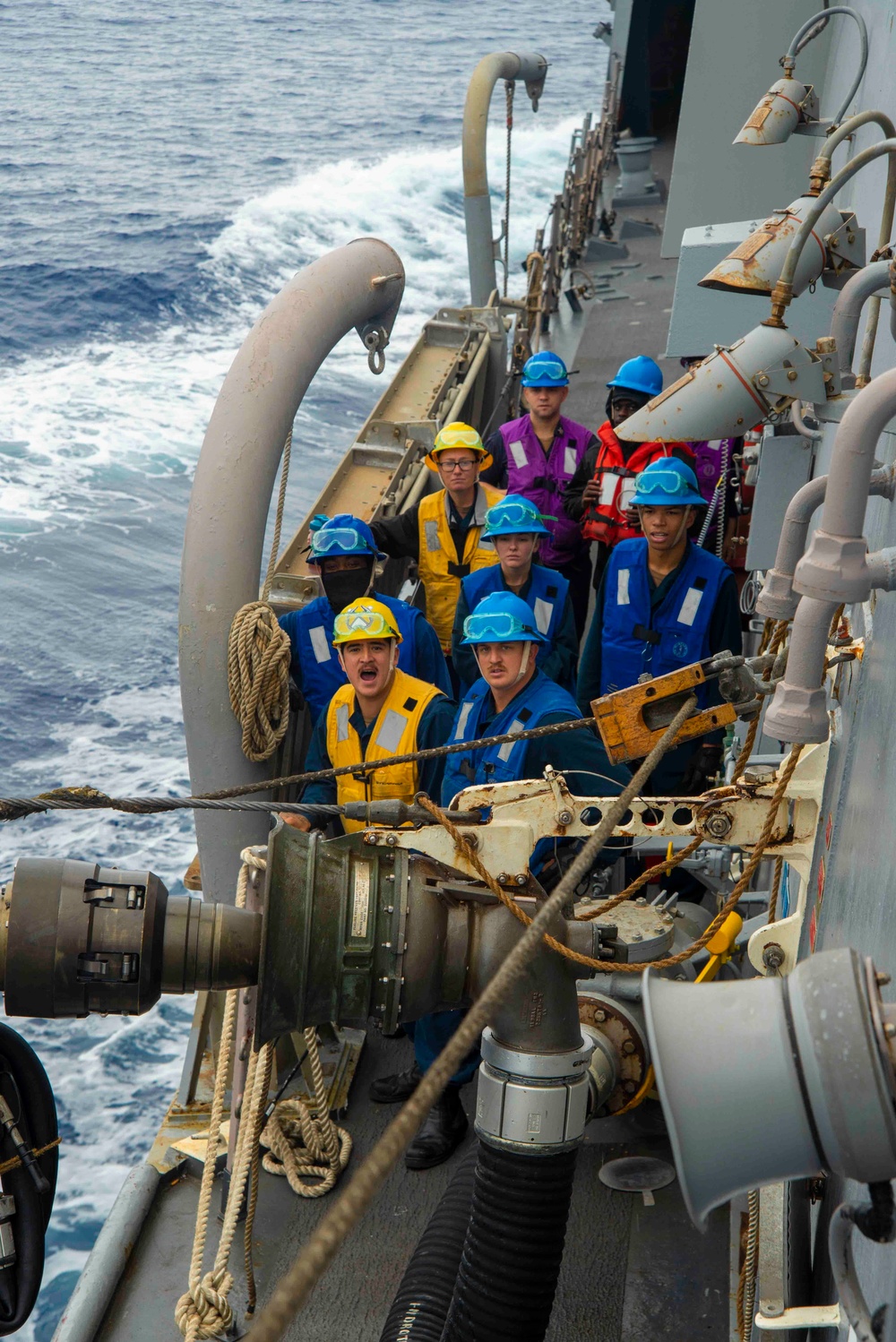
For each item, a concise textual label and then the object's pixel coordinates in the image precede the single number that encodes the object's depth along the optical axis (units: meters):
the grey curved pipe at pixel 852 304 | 2.21
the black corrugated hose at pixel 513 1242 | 2.37
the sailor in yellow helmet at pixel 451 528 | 5.01
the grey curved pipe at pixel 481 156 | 9.27
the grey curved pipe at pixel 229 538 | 3.73
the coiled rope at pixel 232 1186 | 2.71
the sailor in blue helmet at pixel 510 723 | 3.46
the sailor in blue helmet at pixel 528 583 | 4.37
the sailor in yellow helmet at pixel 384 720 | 3.65
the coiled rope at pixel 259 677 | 3.68
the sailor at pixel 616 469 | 5.07
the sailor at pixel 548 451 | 5.46
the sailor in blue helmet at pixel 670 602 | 4.05
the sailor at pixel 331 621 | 4.30
